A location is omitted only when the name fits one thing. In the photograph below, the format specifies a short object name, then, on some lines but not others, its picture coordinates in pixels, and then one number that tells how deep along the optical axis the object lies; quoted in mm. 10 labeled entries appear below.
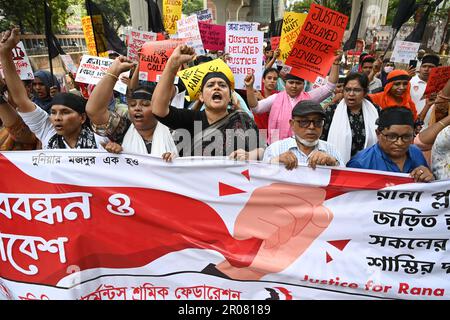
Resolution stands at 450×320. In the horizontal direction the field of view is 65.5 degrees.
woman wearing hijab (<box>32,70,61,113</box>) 4254
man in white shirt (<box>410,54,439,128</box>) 5156
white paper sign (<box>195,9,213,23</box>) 6281
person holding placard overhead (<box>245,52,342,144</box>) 3859
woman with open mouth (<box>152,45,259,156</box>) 2551
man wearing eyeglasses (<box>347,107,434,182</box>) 2297
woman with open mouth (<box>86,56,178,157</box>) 2516
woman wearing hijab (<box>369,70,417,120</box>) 3971
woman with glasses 3236
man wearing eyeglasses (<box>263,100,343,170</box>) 2408
